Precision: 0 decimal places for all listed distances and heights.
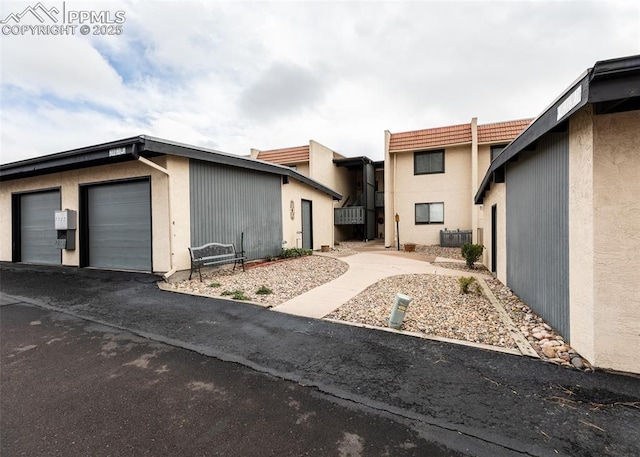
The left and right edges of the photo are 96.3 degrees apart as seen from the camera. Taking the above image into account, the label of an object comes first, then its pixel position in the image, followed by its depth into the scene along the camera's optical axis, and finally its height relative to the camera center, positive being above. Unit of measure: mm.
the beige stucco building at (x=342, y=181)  18625 +3315
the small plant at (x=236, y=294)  5971 -1464
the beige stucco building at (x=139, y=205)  7535 +710
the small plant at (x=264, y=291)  6349 -1455
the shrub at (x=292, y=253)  11633 -1120
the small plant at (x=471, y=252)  9961 -964
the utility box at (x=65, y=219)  8961 +268
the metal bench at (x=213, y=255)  7712 -849
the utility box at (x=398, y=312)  4324 -1318
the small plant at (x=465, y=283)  6186 -1273
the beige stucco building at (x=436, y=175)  16125 +2952
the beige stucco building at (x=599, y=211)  2885 +130
